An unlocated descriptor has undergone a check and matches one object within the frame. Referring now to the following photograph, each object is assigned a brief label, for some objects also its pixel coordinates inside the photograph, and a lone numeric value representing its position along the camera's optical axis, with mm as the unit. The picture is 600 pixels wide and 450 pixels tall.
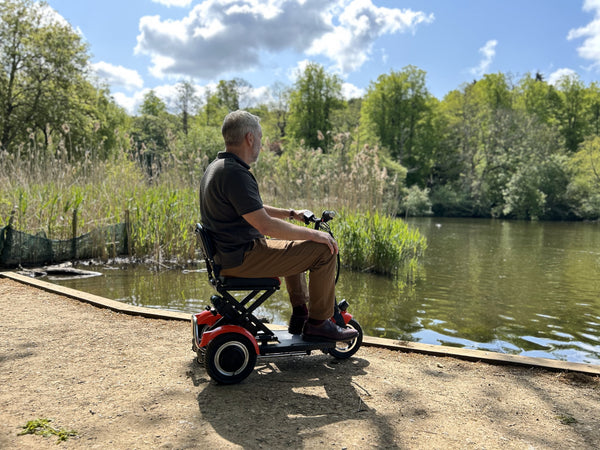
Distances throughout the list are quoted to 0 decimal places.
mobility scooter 2859
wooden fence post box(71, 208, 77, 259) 8302
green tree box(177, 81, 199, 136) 49469
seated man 2779
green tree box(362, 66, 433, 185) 45781
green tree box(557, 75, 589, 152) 46844
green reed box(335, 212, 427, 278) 8664
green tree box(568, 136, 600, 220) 33750
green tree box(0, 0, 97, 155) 25069
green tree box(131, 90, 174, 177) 10180
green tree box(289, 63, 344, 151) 47375
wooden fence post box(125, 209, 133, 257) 8653
